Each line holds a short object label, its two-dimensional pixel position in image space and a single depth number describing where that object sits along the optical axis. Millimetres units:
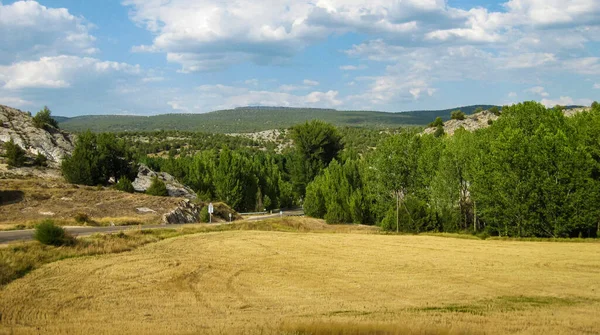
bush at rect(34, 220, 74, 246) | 26391
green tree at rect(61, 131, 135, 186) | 62219
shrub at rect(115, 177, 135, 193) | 61062
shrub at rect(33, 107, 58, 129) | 78062
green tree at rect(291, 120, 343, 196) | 103812
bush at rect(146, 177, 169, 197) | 64894
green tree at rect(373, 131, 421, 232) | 68625
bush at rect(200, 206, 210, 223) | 57969
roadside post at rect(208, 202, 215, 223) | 51894
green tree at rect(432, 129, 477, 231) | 59656
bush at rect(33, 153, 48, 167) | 67144
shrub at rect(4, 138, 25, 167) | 63000
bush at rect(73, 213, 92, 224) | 44312
